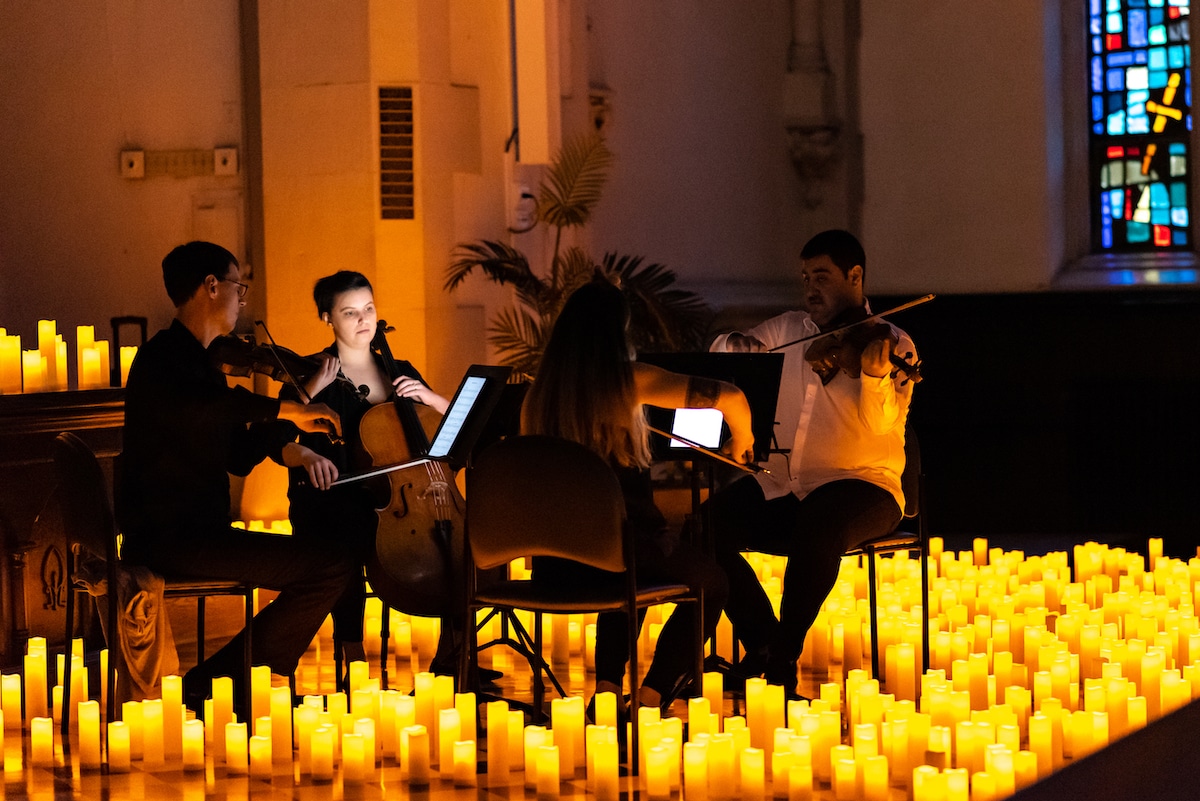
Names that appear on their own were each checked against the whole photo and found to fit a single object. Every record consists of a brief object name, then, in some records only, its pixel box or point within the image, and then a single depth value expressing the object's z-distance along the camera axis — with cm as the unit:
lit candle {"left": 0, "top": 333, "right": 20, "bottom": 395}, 1099
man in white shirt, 980
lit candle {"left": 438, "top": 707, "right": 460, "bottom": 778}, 842
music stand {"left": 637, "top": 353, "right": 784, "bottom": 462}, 944
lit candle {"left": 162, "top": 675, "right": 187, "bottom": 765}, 874
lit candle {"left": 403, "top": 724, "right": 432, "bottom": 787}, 829
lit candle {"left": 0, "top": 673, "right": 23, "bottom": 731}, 934
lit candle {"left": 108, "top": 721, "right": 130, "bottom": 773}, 866
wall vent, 1539
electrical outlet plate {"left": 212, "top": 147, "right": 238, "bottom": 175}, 1539
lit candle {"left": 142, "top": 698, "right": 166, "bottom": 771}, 872
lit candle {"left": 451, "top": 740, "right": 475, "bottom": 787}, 830
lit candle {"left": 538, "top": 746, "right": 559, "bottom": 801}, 805
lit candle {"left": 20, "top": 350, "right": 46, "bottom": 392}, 1109
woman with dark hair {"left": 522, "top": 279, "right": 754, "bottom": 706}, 858
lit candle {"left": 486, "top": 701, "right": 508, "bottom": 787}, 841
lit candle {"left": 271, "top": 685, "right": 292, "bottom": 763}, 877
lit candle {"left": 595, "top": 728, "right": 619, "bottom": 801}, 793
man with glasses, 907
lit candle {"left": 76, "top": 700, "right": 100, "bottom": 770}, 867
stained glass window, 1891
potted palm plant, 1545
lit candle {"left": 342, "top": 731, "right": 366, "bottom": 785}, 831
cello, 991
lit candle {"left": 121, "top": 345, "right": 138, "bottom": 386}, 1193
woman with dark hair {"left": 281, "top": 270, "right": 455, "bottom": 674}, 1031
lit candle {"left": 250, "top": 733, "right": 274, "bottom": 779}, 851
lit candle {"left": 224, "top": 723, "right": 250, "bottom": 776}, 853
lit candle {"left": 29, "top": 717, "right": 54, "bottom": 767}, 877
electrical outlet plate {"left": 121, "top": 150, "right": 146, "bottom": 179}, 1507
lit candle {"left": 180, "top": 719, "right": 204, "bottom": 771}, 860
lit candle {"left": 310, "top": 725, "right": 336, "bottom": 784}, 837
